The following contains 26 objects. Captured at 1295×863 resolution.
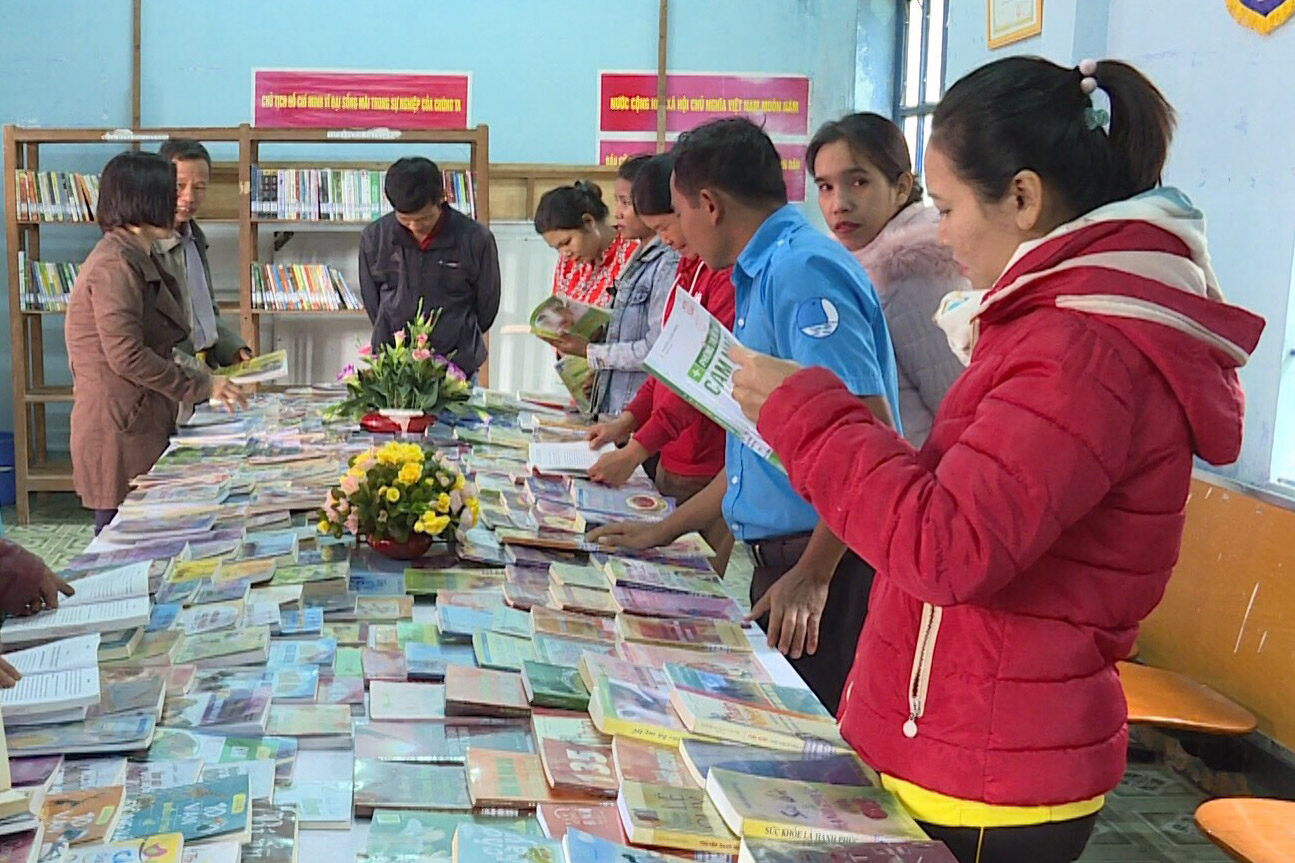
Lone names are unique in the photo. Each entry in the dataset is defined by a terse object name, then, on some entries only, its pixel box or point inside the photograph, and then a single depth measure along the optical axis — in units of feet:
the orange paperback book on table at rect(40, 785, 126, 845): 4.06
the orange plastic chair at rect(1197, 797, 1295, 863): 7.18
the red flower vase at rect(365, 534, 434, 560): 7.69
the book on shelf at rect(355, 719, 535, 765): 4.89
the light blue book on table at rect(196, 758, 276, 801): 4.51
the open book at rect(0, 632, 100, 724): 4.89
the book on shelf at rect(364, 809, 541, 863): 4.15
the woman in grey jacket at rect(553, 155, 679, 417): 12.41
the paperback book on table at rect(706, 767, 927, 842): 4.06
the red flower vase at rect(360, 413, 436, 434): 12.13
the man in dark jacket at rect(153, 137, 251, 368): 16.78
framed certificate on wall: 13.50
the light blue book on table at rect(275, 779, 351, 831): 4.38
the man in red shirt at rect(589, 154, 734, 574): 9.62
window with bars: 19.35
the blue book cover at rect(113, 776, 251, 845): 4.11
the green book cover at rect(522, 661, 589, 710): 5.34
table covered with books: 4.16
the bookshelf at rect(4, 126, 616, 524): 20.13
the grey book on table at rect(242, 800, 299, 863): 4.09
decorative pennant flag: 9.85
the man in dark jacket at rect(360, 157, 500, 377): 16.35
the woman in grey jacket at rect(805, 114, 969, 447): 8.58
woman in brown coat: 11.53
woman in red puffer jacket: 3.63
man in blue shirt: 6.34
